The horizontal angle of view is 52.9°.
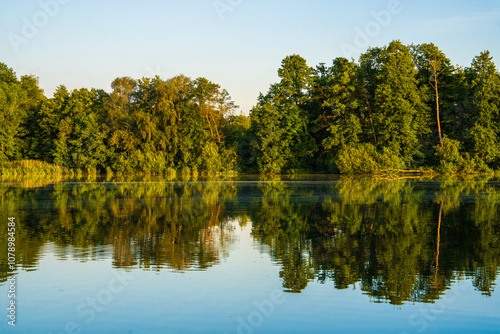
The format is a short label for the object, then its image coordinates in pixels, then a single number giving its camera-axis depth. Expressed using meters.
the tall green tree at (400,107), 60.47
